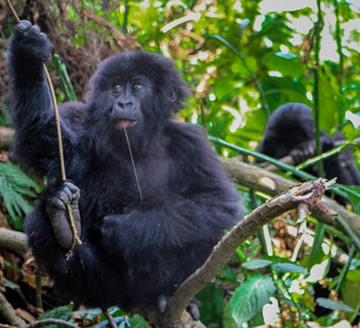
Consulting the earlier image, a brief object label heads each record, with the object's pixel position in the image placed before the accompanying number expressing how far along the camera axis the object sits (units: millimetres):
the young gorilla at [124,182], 5691
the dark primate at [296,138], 12047
